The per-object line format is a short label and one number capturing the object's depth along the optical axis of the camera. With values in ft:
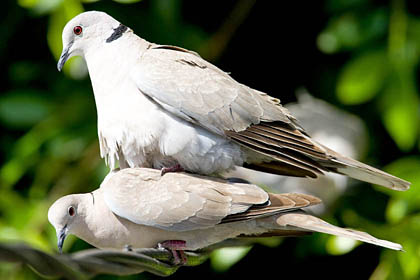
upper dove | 10.12
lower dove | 9.80
